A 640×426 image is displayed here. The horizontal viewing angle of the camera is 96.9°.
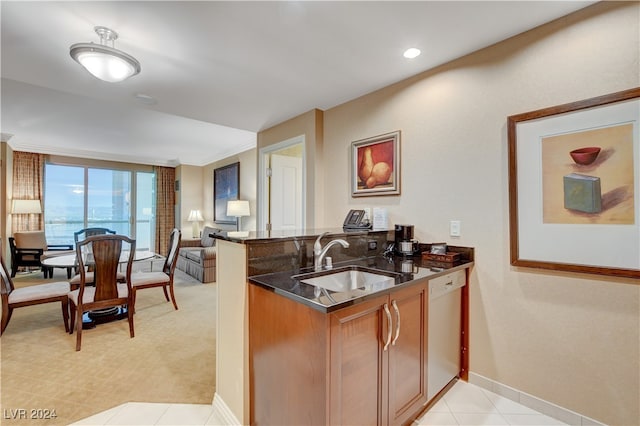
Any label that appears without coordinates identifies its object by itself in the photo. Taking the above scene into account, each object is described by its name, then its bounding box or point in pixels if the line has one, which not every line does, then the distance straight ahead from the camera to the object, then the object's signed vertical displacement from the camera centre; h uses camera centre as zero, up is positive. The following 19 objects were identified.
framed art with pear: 2.54 +0.48
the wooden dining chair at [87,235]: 3.10 -0.41
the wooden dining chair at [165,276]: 3.30 -0.74
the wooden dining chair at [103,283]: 2.61 -0.66
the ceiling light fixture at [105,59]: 1.70 +0.98
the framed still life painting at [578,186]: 1.48 +0.17
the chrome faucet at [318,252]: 1.77 -0.23
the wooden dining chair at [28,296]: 2.62 -0.77
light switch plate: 2.15 -0.10
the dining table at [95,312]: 3.15 -1.14
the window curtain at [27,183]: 5.67 +0.67
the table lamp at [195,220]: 7.30 -0.11
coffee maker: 2.31 -0.21
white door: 3.92 +0.33
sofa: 4.88 -0.77
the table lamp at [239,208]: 5.41 +0.15
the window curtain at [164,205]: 7.55 +0.29
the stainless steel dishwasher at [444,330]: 1.75 -0.76
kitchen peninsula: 1.18 -0.59
